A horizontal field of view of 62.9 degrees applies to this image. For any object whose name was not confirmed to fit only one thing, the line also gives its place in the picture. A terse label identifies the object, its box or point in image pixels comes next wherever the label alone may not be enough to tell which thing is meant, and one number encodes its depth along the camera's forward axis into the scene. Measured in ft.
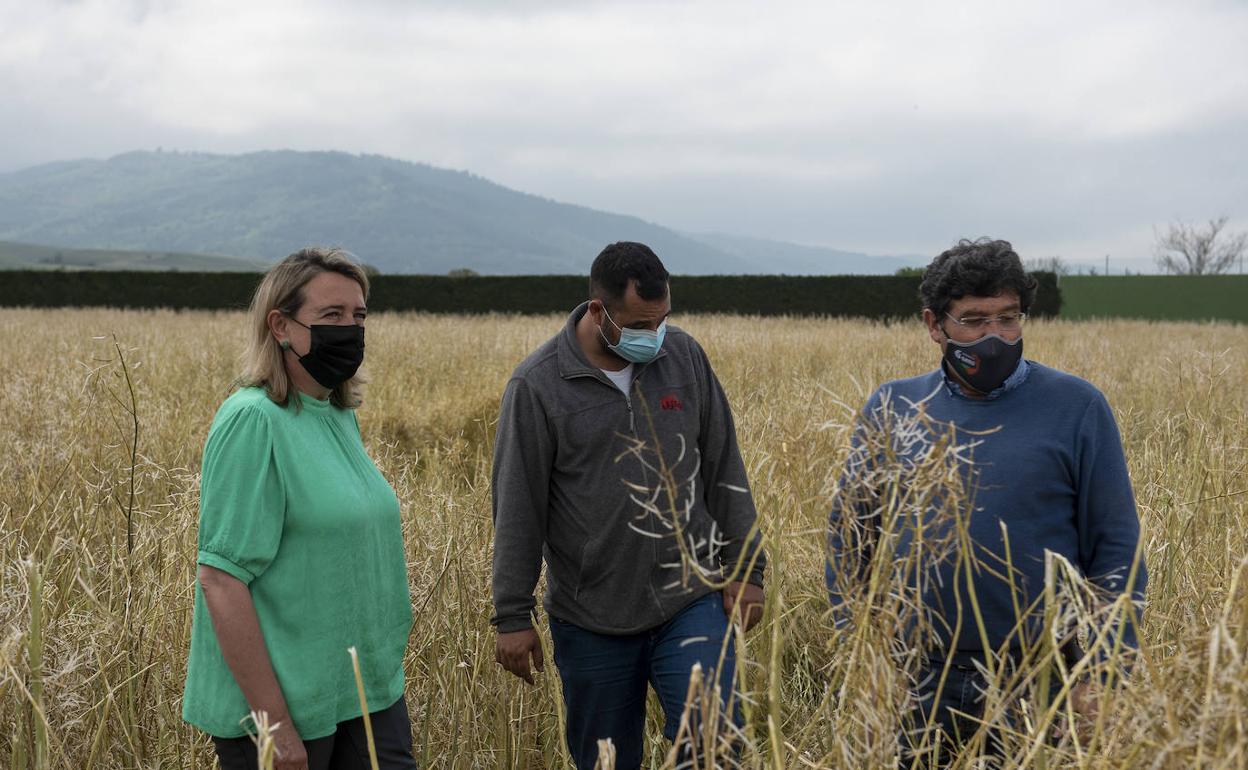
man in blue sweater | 7.30
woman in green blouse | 6.61
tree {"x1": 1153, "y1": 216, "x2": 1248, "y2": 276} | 188.14
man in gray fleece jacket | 8.78
